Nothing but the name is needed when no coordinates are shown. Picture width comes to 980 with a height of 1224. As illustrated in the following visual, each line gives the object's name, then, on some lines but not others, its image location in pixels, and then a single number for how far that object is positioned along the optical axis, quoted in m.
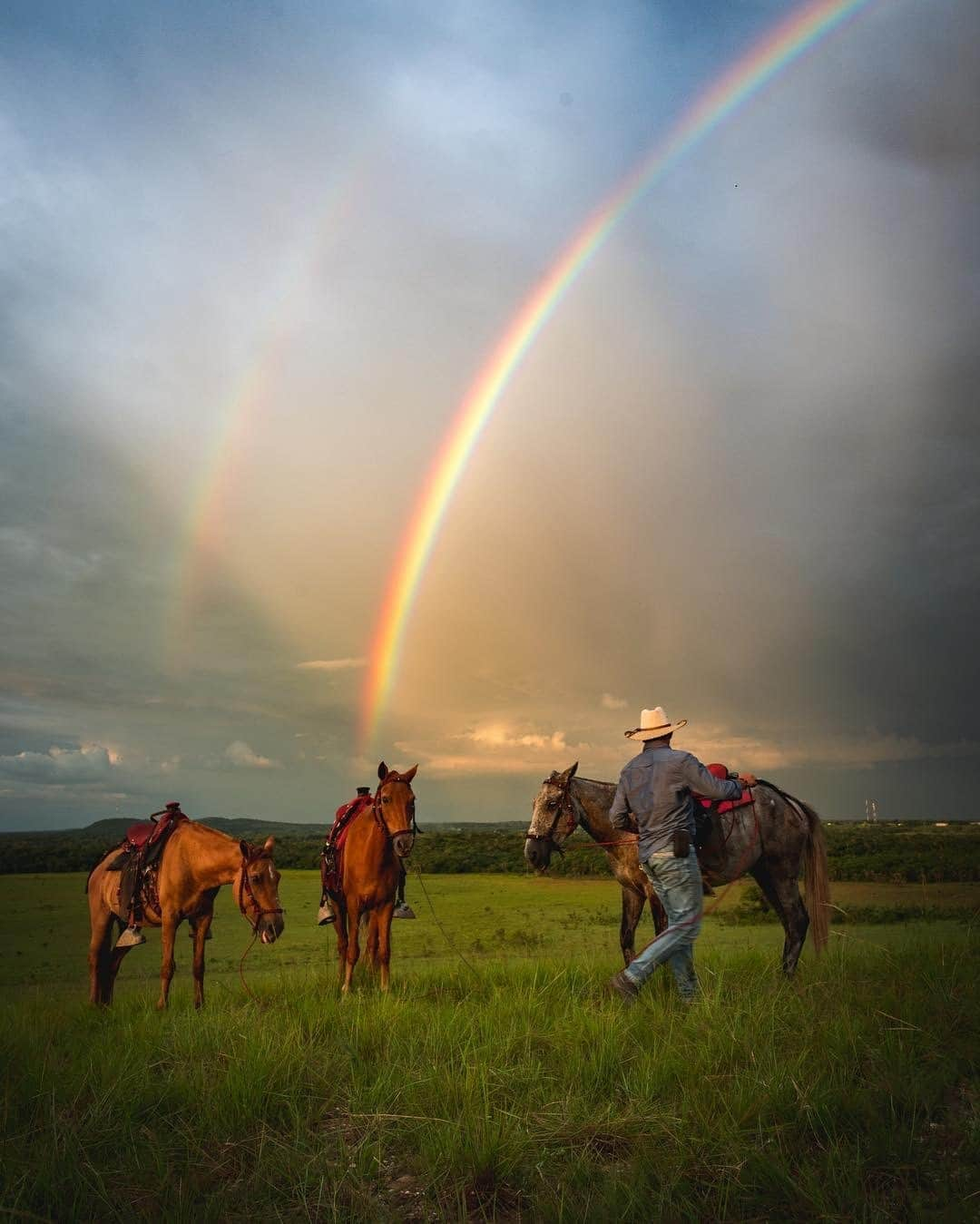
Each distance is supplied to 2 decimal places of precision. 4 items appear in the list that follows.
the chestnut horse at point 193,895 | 8.12
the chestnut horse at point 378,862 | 8.77
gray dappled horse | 9.27
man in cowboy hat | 6.93
